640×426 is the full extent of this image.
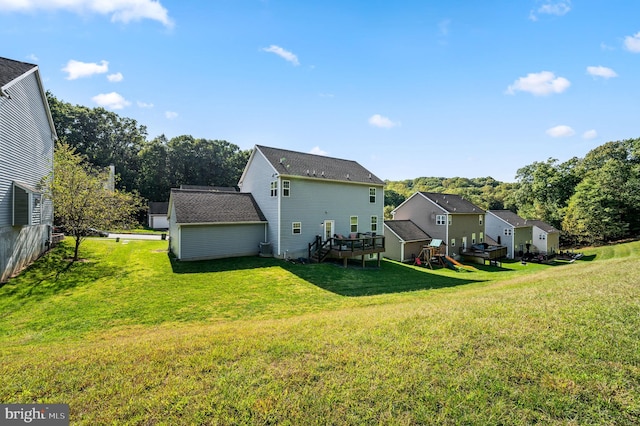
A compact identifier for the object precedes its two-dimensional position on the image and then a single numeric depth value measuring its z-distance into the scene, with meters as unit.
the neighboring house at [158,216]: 39.72
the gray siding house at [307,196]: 18.84
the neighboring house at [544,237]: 37.53
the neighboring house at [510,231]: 35.62
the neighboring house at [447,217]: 29.31
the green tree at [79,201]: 14.51
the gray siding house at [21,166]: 11.51
